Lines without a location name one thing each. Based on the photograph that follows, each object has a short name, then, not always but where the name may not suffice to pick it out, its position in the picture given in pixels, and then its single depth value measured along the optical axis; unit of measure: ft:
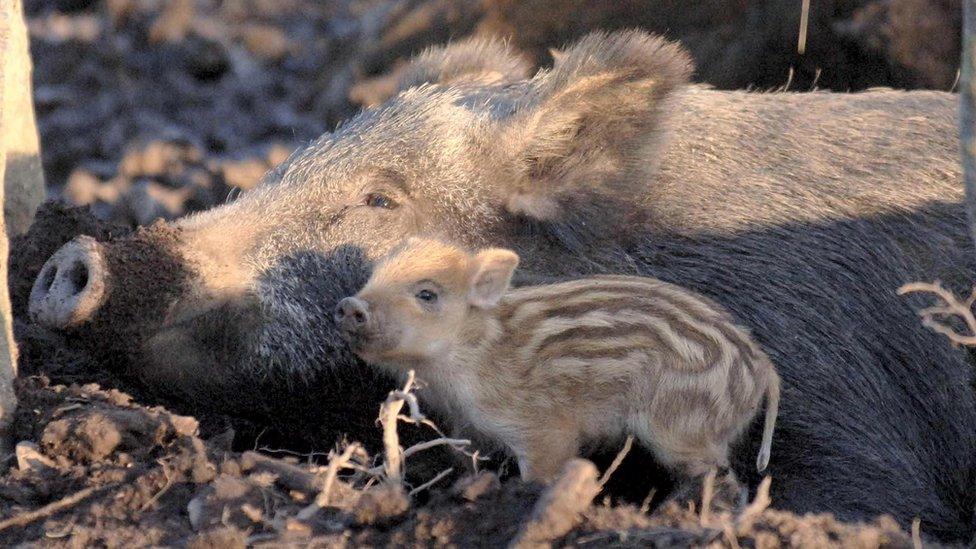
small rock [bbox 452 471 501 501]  18.44
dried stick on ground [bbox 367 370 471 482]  18.90
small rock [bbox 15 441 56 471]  21.40
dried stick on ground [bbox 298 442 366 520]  18.51
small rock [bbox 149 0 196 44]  54.39
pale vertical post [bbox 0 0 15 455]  22.74
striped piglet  22.31
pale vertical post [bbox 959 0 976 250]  18.43
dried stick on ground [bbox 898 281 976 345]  19.03
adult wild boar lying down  26.14
